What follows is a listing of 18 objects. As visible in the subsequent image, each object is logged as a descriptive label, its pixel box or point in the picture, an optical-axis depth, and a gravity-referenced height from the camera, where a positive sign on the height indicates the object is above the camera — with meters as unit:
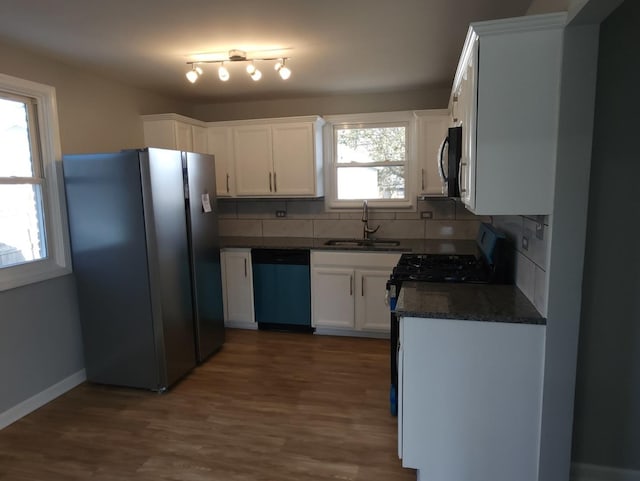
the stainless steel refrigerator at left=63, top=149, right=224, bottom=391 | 2.75 -0.45
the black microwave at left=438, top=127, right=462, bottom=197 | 2.15 +0.16
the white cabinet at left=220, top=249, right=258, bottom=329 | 4.03 -0.91
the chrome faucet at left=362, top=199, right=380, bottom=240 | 4.22 -0.32
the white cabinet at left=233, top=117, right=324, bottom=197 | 4.02 +0.36
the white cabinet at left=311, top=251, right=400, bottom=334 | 3.74 -0.93
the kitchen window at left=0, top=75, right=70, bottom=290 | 2.64 +0.07
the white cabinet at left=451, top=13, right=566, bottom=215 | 1.58 +0.31
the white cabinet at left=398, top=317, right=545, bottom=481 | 1.75 -0.93
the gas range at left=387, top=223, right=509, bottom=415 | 2.37 -0.51
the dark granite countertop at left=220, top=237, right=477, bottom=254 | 3.59 -0.51
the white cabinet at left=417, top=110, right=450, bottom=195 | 3.76 +0.41
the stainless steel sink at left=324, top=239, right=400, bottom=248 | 4.01 -0.51
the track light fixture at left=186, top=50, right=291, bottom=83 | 2.79 +0.94
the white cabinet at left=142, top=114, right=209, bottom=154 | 3.82 +0.61
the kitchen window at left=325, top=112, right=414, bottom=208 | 4.10 +0.33
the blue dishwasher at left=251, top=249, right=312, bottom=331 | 3.93 -0.92
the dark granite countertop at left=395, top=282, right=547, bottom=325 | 1.75 -0.54
